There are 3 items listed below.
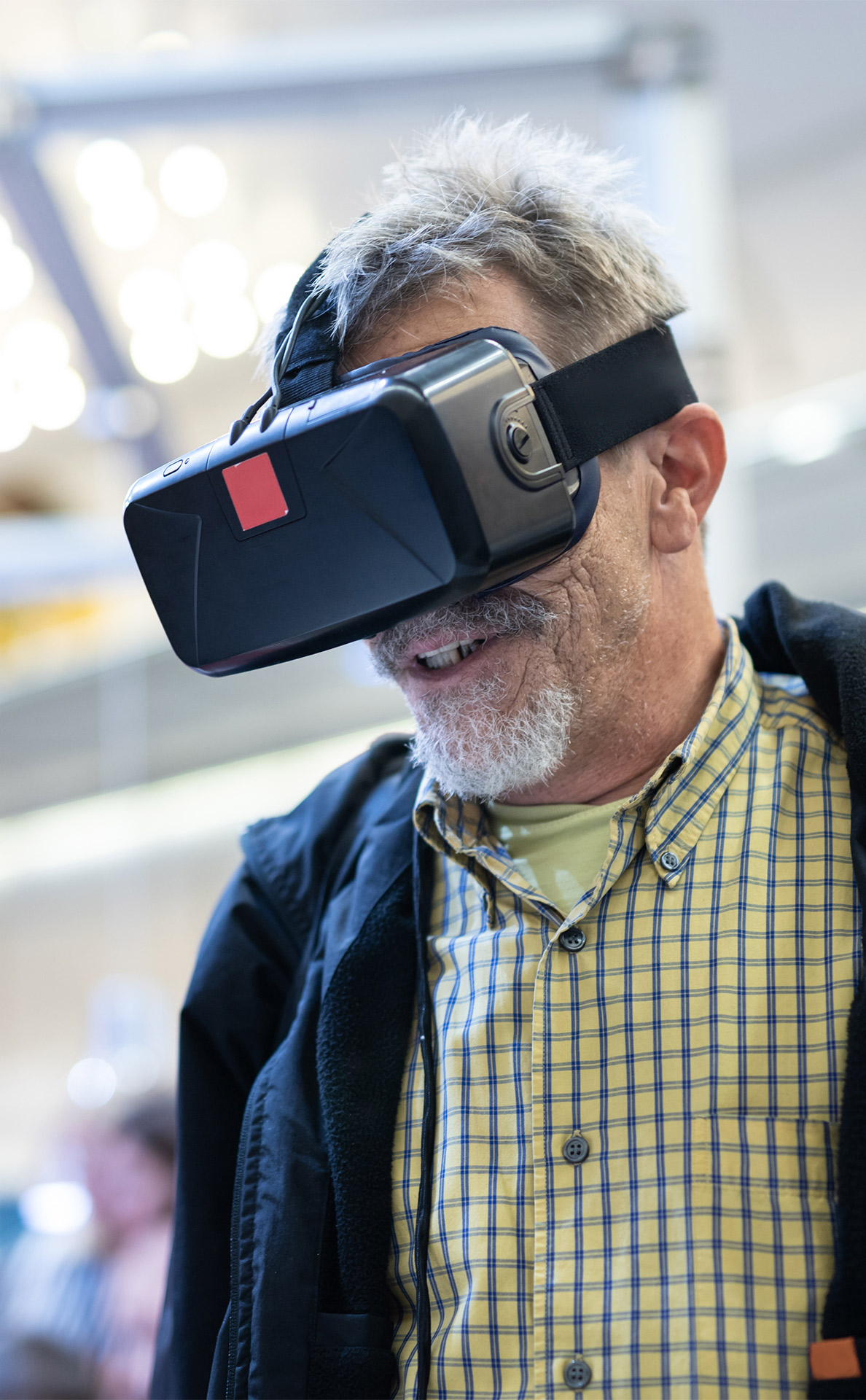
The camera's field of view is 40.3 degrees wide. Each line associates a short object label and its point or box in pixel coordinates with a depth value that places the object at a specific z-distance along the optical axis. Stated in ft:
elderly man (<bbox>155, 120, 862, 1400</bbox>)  2.69
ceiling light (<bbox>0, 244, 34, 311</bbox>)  8.75
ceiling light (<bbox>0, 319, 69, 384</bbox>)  10.14
